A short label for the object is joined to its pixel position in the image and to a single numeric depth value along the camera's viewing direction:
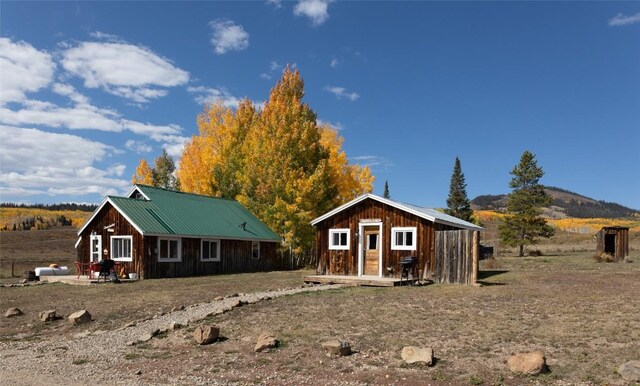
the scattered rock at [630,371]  8.46
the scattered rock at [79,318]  15.08
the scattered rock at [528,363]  8.94
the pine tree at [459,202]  62.19
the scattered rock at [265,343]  11.15
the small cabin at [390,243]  22.33
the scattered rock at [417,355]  9.66
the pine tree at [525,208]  48.25
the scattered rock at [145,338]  12.51
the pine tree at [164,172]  51.94
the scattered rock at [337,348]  10.45
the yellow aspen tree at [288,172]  36.81
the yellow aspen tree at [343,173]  43.22
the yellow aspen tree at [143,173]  49.19
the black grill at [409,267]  22.67
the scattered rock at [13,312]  16.62
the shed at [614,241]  34.12
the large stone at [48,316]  15.59
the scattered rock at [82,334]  13.52
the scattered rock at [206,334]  11.91
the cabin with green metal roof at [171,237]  29.52
